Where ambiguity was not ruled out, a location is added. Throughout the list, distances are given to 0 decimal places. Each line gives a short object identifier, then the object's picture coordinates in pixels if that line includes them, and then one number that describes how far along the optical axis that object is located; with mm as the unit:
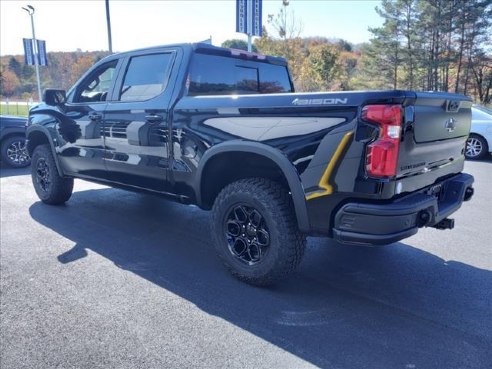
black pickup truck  2613
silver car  9852
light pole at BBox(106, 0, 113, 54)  16750
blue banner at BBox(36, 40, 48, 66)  21609
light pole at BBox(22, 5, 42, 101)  21375
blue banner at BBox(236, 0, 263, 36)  11445
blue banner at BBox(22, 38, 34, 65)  21078
